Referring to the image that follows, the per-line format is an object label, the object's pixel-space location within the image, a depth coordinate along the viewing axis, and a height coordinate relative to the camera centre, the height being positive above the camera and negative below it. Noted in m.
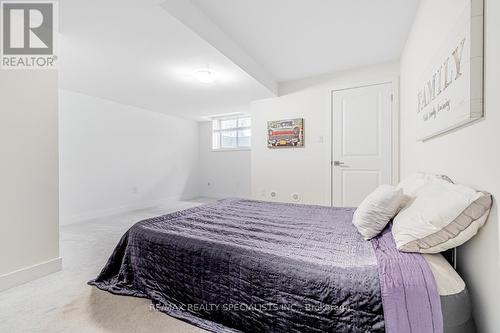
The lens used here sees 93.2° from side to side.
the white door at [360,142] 3.38 +0.33
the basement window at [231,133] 6.04 +0.79
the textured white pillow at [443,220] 0.92 -0.24
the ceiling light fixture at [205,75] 3.14 +1.21
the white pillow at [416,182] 1.43 -0.12
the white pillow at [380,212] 1.39 -0.29
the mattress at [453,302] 0.90 -0.53
